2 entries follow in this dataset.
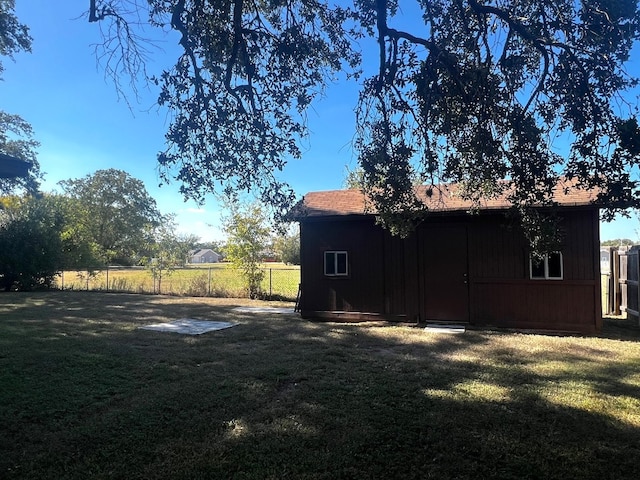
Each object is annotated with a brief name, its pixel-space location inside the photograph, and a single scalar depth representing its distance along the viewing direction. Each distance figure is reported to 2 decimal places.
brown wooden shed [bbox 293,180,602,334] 8.33
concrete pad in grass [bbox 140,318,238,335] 8.30
